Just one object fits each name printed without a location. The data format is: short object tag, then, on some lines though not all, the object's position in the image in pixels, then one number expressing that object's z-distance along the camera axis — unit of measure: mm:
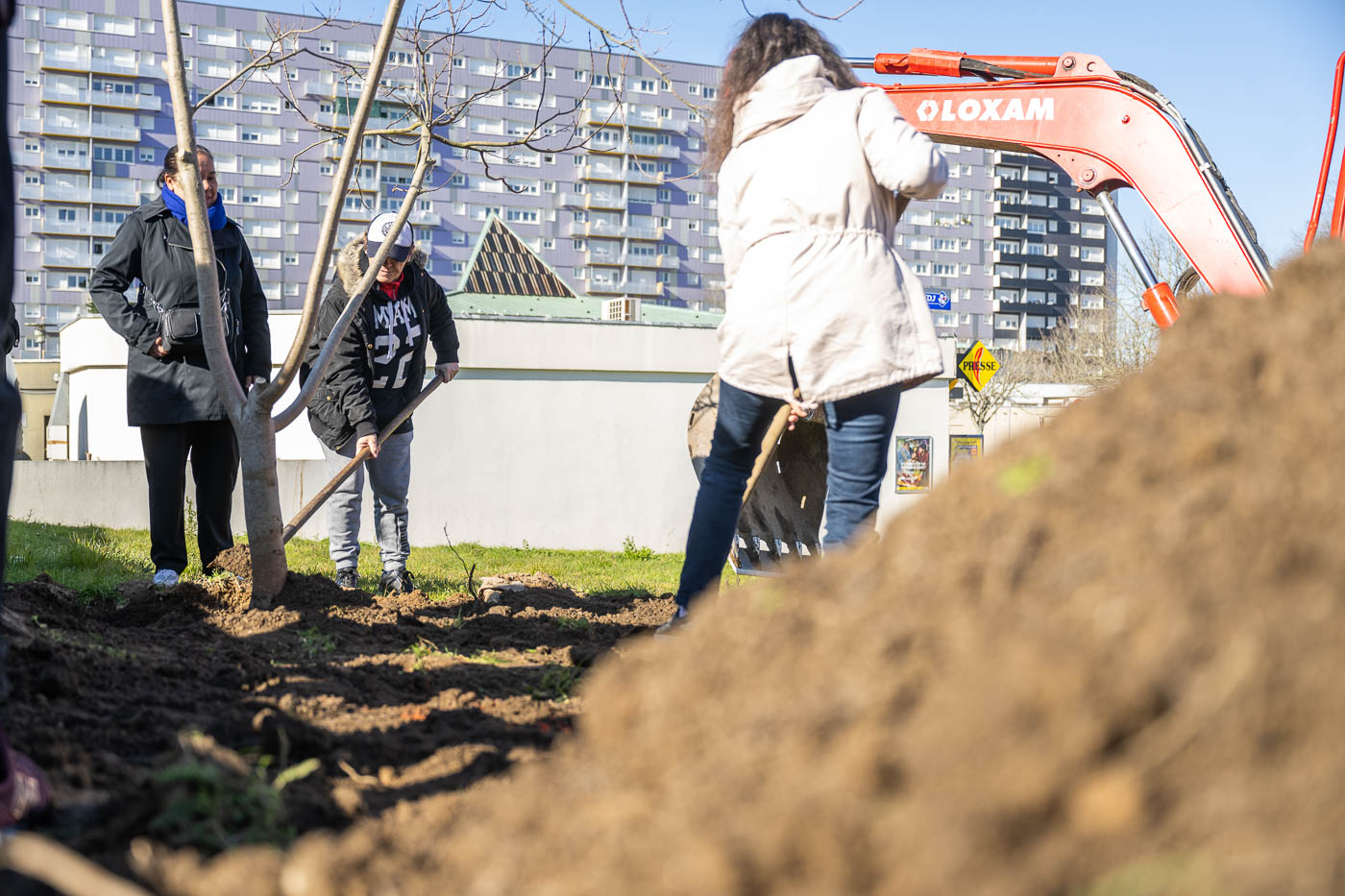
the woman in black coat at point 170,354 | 4836
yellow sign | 15086
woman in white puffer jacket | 3033
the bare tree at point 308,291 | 3974
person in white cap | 5273
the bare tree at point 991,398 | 36312
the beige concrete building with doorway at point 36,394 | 27000
